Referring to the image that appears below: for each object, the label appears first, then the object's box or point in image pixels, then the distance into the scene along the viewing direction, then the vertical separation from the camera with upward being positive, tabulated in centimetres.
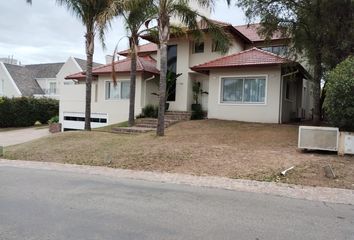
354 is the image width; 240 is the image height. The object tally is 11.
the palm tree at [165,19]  1689 +394
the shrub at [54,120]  3105 -161
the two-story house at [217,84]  2134 +132
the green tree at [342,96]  1302 +44
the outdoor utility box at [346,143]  1281 -116
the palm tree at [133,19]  1698 +433
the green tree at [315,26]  1570 +372
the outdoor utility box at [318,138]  1299 -104
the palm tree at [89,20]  1939 +430
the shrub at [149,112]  2444 -56
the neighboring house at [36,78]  4784 +293
